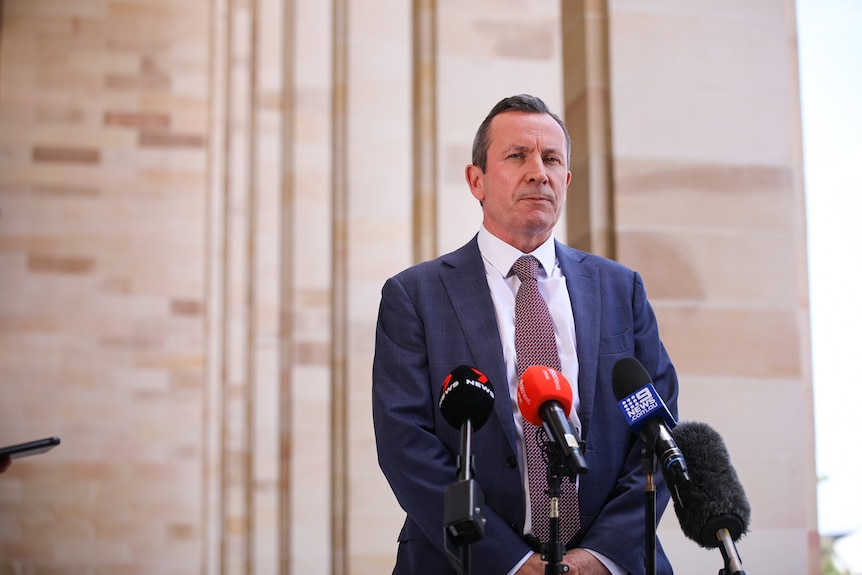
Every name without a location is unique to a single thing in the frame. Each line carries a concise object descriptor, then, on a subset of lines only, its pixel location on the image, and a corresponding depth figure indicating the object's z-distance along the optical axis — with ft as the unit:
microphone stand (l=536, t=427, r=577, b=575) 7.44
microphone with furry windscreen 7.58
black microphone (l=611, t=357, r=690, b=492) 7.61
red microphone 7.30
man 8.91
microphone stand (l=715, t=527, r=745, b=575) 7.09
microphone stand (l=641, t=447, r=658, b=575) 7.61
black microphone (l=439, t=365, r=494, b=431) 7.52
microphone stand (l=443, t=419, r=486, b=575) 6.81
